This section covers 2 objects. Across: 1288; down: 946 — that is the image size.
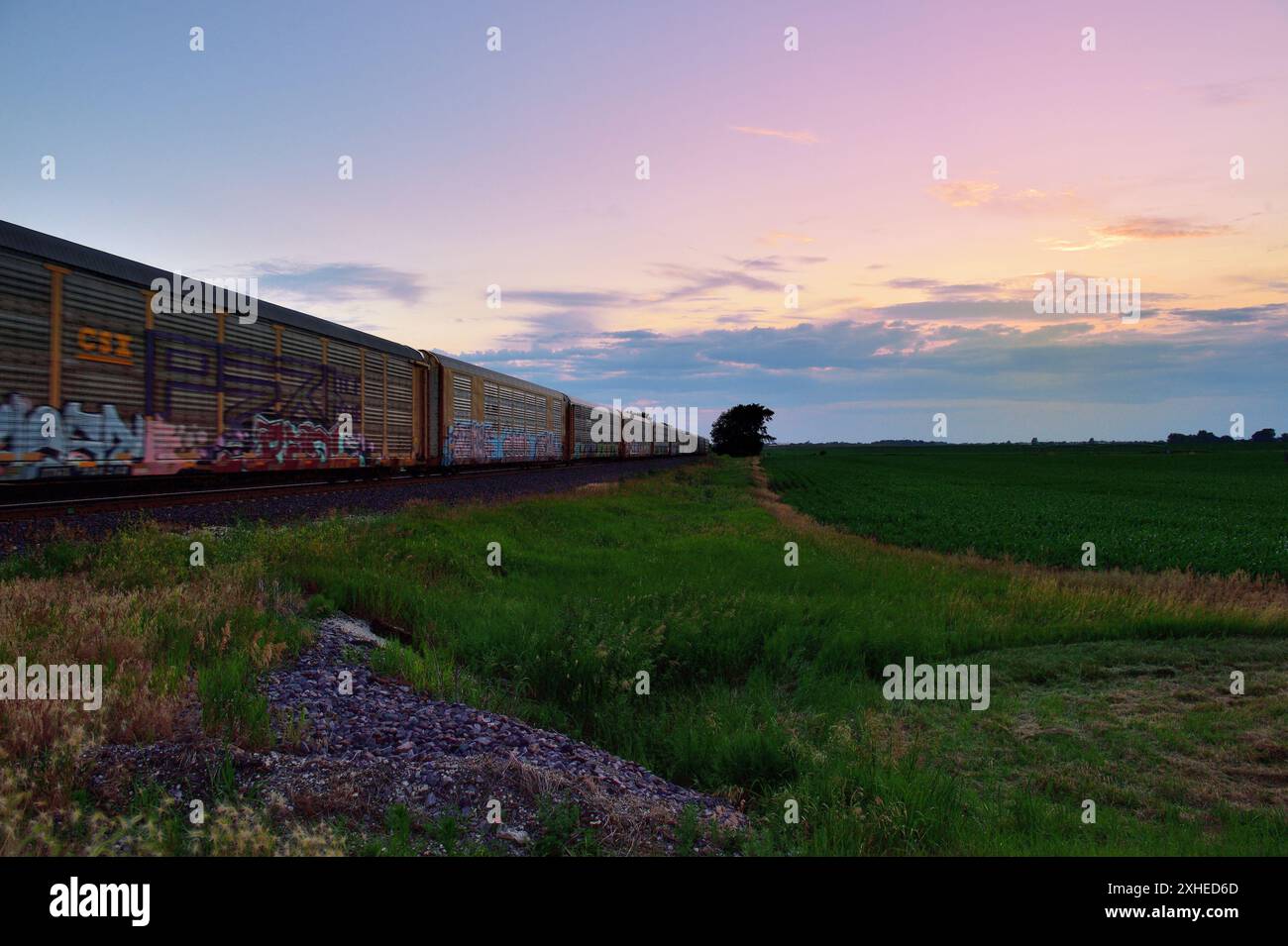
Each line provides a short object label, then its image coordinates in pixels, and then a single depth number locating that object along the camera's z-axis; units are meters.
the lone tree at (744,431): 140.12
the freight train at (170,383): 9.99
